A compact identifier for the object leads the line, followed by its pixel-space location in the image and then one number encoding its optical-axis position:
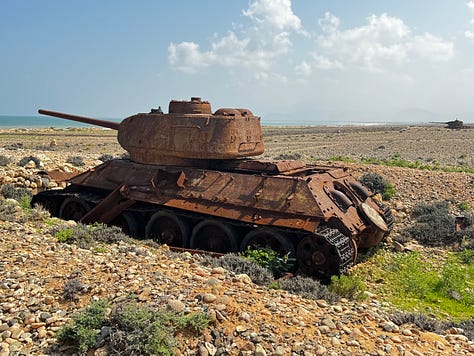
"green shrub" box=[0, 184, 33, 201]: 13.80
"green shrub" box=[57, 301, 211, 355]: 4.94
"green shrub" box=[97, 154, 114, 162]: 21.40
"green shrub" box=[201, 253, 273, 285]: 7.74
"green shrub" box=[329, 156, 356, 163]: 22.56
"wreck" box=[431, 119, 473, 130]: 59.00
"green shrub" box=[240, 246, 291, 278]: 8.65
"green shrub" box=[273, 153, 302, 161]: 24.53
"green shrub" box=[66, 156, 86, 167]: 18.87
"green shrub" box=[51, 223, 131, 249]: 8.89
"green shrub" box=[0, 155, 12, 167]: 16.34
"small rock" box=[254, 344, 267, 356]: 5.03
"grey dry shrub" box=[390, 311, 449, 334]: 6.64
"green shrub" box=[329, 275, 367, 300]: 7.90
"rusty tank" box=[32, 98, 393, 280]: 9.24
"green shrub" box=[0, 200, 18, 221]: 10.40
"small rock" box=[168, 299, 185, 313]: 5.59
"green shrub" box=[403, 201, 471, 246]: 12.18
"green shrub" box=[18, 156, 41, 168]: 16.91
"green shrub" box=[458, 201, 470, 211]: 14.65
